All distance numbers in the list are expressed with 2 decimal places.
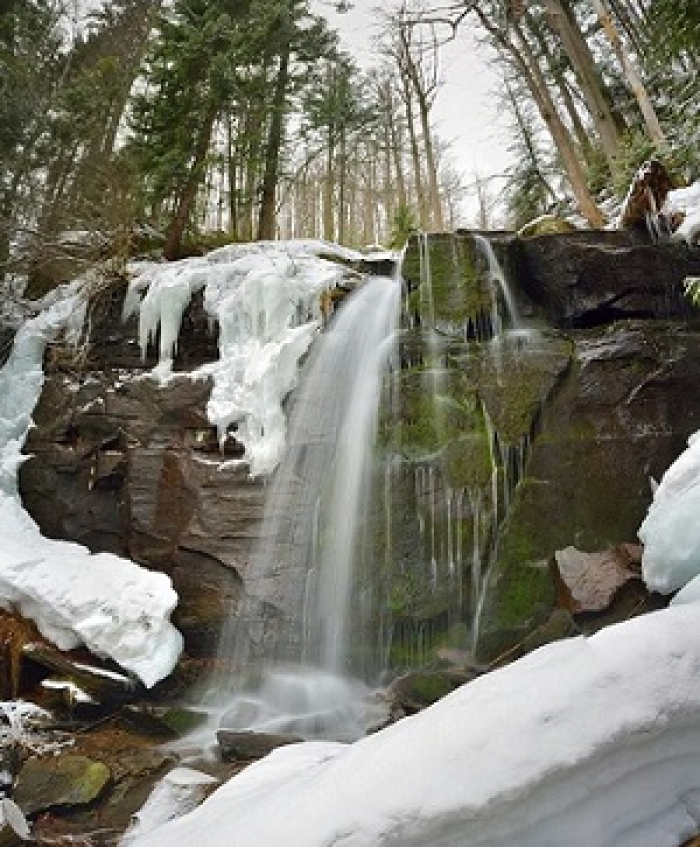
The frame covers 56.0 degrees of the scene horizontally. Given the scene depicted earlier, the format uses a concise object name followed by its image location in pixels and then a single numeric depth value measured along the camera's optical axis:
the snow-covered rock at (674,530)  3.97
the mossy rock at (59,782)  4.40
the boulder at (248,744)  4.86
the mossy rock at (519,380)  6.17
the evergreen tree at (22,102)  10.24
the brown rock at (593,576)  4.96
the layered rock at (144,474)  6.89
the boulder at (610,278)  7.38
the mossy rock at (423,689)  4.96
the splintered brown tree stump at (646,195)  7.91
